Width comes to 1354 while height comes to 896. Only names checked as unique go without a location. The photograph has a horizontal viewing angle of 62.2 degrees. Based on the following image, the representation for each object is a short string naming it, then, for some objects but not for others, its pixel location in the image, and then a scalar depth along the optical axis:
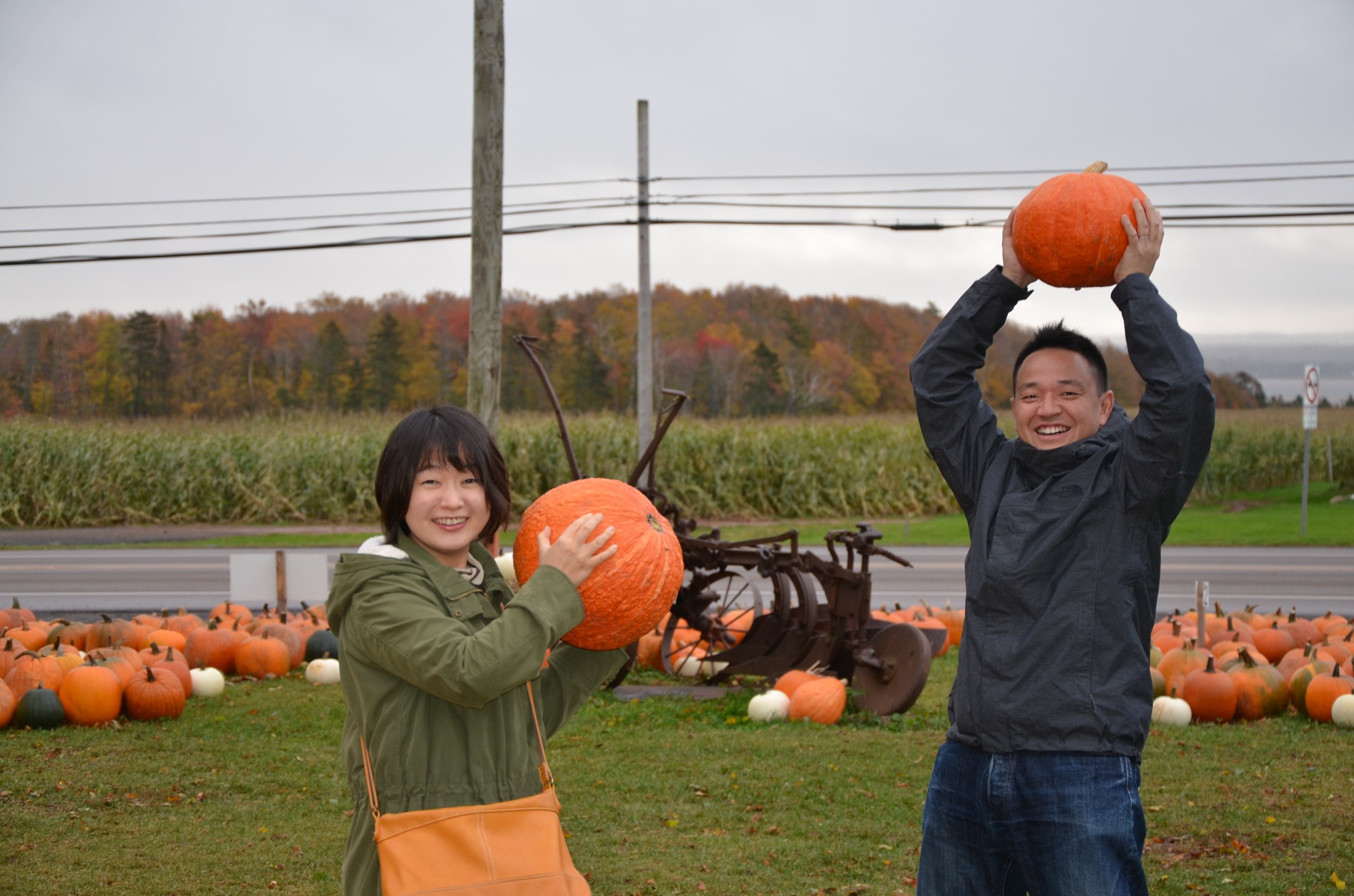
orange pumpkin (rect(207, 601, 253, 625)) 9.73
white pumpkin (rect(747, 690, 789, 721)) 7.24
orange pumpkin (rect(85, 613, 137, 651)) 8.55
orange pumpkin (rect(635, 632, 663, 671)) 8.89
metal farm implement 7.28
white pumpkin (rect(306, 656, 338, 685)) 8.39
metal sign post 20.00
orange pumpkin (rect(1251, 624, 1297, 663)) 8.28
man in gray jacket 2.46
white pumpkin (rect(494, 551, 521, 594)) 3.41
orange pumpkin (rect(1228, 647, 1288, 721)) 7.16
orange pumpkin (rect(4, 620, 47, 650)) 8.11
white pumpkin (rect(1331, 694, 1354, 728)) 6.84
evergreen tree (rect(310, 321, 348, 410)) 35.82
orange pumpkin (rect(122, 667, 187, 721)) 7.14
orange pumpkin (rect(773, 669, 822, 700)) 7.44
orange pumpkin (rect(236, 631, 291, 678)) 8.64
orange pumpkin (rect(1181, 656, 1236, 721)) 7.06
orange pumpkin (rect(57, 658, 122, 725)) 7.04
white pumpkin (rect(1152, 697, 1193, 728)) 6.97
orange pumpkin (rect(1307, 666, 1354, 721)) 7.01
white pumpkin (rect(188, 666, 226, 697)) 7.91
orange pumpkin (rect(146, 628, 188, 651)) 8.47
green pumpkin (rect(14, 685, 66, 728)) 6.97
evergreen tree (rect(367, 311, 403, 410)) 36.97
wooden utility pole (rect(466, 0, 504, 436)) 8.47
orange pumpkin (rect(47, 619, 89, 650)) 8.46
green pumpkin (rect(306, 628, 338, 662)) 9.05
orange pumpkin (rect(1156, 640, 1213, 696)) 7.41
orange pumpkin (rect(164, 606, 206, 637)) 9.26
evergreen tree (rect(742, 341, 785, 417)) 37.62
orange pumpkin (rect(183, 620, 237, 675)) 8.62
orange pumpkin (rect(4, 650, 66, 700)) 7.21
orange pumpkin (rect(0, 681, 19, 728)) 6.96
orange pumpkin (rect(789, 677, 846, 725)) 7.18
